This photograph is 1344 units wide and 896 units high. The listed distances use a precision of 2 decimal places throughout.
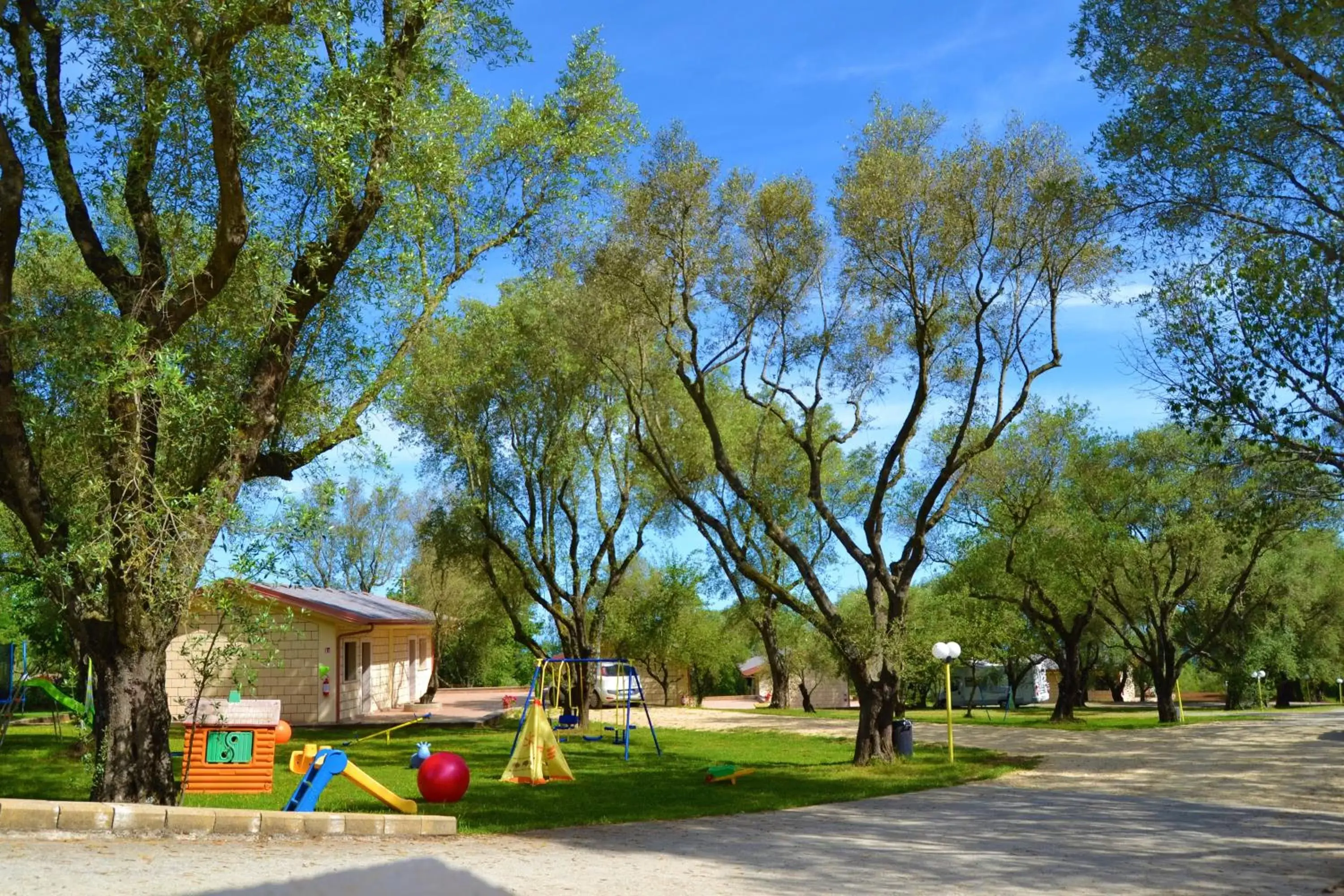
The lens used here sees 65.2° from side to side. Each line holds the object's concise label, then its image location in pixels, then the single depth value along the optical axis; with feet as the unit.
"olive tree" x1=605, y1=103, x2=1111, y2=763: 52.95
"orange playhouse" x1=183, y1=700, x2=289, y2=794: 40.60
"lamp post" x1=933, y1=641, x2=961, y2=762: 55.77
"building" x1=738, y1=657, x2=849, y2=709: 171.63
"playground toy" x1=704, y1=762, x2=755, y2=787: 46.91
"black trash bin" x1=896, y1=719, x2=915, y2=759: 57.06
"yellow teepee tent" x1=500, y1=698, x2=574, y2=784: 47.21
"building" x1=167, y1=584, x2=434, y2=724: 82.69
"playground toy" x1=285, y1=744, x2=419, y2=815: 33.17
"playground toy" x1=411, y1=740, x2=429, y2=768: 45.42
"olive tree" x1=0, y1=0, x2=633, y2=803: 32.42
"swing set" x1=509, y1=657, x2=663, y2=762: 60.90
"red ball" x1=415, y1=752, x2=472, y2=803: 38.06
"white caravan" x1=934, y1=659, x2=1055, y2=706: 150.61
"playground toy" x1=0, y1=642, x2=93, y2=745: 47.37
